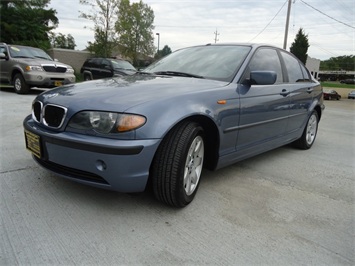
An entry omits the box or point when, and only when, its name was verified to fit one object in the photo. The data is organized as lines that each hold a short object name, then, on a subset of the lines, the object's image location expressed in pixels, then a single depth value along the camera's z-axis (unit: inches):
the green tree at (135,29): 1076.5
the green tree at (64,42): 1939.0
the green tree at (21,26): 1030.4
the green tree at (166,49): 2445.9
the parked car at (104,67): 508.2
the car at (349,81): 3006.9
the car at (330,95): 1232.2
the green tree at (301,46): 1570.9
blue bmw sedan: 84.7
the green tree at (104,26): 925.2
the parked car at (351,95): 1409.9
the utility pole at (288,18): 895.5
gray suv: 346.6
